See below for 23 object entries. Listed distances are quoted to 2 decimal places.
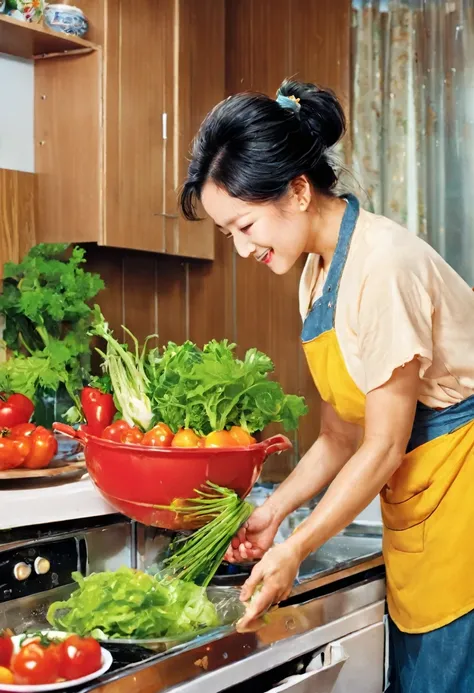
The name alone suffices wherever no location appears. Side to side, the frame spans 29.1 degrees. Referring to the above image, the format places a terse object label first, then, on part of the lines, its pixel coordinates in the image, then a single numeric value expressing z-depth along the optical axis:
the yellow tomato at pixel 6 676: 1.07
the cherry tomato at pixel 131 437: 1.54
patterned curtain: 3.54
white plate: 1.06
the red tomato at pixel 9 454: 1.73
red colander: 1.46
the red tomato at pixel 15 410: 1.87
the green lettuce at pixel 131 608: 1.29
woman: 1.40
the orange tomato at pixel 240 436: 1.56
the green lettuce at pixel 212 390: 1.57
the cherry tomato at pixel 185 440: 1.52
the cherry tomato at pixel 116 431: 1.55
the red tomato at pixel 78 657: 1.11
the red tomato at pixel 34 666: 1.08
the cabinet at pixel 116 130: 2.68
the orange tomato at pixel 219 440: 1.51
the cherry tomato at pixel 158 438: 1.53
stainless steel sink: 1.75
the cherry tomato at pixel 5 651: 1.12
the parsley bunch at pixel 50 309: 2.37
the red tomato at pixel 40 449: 1.78
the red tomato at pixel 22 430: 1.79
